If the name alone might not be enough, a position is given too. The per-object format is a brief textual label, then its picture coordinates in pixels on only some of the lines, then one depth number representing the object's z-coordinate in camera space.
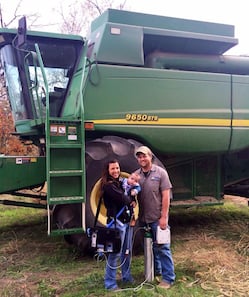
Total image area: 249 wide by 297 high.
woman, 3.78
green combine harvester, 4.78
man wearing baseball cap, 3.87
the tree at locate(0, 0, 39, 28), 16.11
